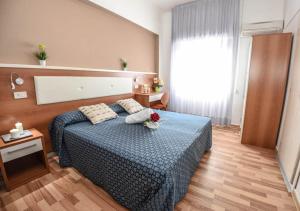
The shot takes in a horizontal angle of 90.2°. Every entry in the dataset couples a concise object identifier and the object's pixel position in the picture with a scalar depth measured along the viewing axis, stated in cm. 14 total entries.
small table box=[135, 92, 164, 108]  361
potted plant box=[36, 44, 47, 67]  206
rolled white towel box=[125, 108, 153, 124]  225
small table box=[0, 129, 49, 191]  166
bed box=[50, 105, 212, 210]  127
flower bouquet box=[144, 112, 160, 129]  213
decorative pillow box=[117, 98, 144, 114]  300
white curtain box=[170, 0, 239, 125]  354
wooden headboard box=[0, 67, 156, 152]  184
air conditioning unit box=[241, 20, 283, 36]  307
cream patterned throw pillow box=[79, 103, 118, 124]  237
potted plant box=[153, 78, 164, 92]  443
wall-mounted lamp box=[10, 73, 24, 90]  186
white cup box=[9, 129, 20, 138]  176
